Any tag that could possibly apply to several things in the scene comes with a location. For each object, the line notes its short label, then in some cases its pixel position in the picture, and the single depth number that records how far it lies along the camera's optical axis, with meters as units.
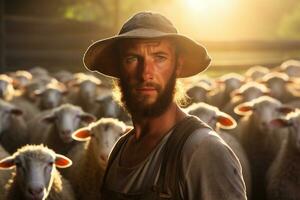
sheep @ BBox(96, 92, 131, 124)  10.20
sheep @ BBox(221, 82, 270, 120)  10.77
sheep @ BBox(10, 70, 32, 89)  14.08
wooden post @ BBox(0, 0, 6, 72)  19.20
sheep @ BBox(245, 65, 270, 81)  15.41
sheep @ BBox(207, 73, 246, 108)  12.34
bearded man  2.58
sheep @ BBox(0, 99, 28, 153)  9.69
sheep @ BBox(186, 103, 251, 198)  7.19
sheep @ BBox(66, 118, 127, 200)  6.20
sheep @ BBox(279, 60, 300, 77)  15.33
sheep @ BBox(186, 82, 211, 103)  11.71
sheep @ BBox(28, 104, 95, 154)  8.23
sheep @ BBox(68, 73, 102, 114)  11.95
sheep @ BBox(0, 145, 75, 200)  5.33
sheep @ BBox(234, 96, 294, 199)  8.20
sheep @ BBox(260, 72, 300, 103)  12.16
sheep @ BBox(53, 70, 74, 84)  16.05
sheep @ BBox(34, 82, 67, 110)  11.64
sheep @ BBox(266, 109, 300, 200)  6.61
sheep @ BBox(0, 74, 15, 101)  12.30
